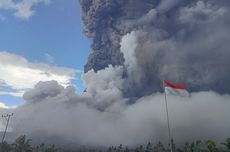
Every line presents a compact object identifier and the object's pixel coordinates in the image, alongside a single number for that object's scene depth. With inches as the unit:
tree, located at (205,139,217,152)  1681.2
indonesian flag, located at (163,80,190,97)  871.8
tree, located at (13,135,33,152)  2402.8
